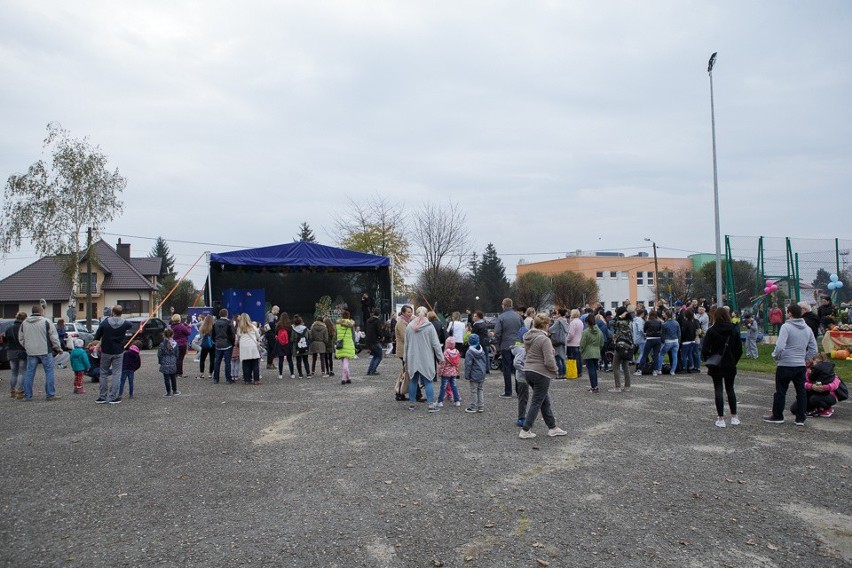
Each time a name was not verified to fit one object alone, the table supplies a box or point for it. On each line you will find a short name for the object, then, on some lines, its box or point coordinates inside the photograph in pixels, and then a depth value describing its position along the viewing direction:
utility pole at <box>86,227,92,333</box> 32.50
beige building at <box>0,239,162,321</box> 47.75
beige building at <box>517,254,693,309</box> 78.25
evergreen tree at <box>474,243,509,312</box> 67.19
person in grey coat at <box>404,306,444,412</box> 9.92
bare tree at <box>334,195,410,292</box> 39.00
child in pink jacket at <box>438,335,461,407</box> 10.05
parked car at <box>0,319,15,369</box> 16.47
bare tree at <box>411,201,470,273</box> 38.53
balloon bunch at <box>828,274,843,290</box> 21.48
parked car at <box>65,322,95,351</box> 23.93
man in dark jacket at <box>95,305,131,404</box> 10.79
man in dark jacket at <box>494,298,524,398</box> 11.20
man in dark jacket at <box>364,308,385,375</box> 14.16
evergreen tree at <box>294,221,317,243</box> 63.53
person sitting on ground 8.89
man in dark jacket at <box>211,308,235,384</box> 13.76
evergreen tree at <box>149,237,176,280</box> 83.54
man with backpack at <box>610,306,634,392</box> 11.81
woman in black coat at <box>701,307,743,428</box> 8.20
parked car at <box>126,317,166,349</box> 28.36
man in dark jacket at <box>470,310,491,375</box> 12.41
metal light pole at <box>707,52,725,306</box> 20.26
